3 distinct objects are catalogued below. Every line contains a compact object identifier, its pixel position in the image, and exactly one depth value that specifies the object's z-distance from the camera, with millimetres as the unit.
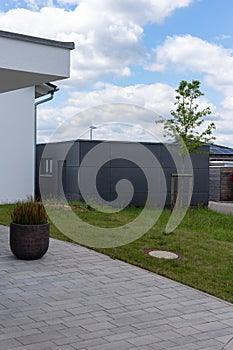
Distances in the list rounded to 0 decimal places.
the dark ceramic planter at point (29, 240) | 7125
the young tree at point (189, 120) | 14844
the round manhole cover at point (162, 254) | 7745
